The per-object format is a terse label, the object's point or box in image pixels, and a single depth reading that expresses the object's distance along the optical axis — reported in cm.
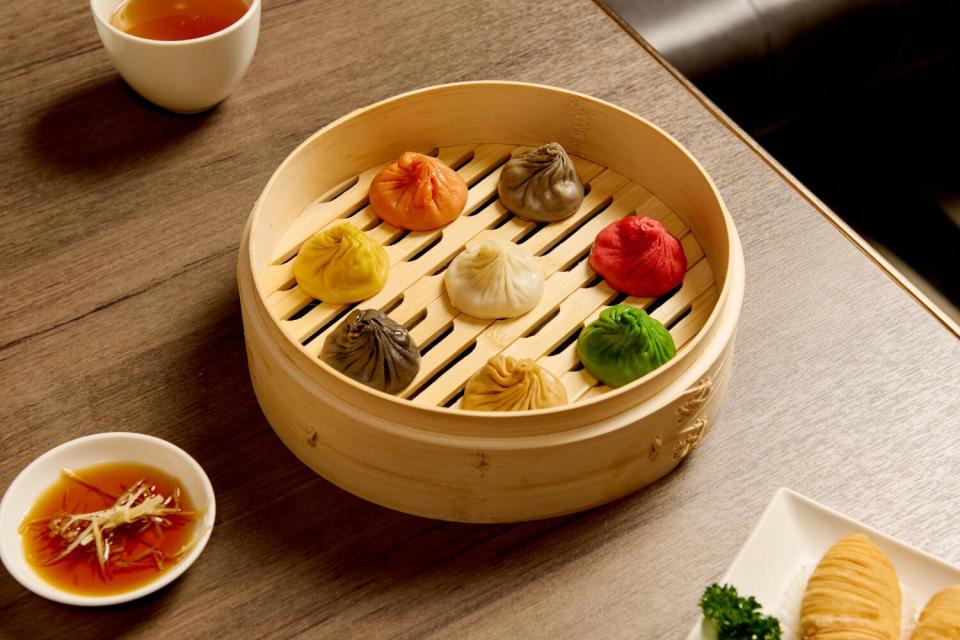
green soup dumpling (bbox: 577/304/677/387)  99
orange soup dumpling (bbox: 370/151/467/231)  107
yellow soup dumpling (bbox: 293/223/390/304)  103
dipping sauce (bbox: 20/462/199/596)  94
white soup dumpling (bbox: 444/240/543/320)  103
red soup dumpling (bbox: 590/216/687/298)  104
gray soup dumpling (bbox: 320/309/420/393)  98
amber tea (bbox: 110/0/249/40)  113
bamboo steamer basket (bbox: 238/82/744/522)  95
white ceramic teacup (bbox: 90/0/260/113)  110
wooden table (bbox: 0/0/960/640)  96
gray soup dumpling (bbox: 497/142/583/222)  107
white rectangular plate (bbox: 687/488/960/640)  93
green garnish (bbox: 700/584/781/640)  90
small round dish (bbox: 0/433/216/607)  93
